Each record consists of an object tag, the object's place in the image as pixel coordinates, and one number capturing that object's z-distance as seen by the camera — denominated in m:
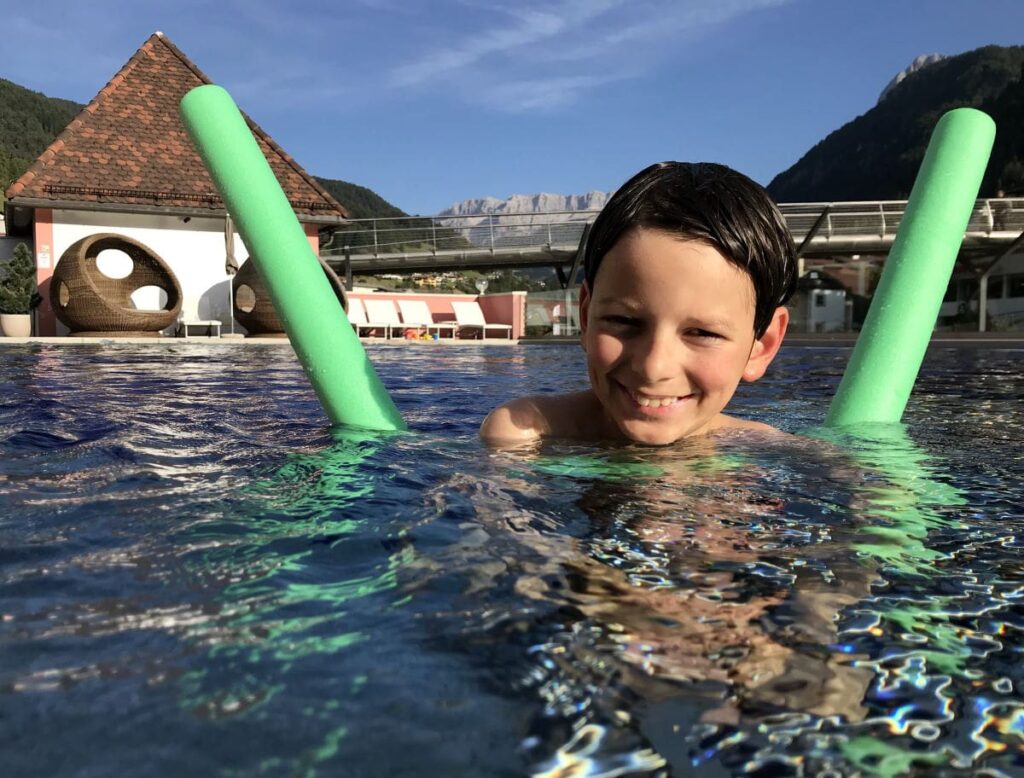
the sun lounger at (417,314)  21.55
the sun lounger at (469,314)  23.51
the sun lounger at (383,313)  20.78
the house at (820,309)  19.17
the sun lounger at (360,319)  19.30
